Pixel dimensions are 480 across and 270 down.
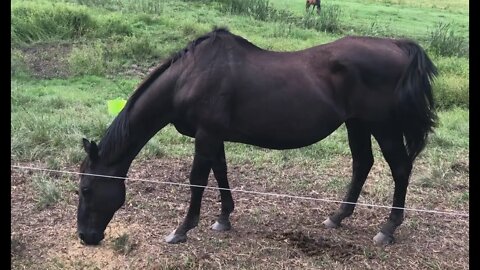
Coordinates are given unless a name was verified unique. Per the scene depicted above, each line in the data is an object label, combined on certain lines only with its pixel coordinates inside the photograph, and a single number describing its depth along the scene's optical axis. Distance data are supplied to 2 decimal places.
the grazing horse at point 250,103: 4.11
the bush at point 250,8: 15.48
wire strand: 4.13
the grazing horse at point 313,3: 17.17
